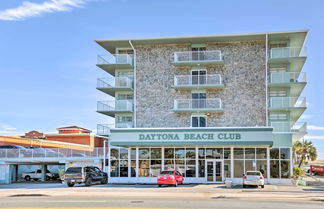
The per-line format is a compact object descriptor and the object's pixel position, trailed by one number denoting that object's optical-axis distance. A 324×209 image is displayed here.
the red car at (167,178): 32.81
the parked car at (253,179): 31.84
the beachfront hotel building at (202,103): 37.62
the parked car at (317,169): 67.88
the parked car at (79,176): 33.75
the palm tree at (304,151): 79.24
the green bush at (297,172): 45.88
